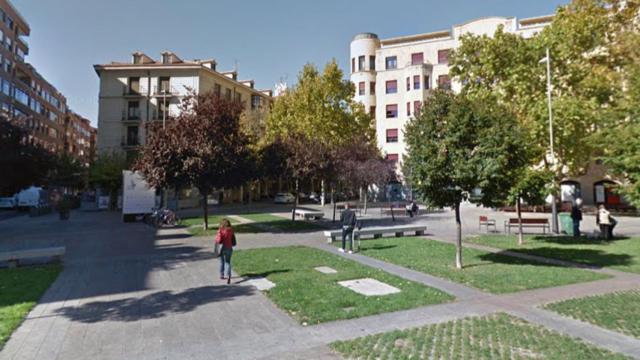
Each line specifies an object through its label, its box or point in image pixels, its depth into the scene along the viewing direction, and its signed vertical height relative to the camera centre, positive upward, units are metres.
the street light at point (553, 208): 18.16 -0.50
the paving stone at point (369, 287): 8.22 -2.06
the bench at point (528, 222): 17.64 -1.13
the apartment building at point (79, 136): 79.12 +14.50
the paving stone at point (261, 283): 8.83 -2.12
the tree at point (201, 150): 17.58 +2.27
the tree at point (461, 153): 9.98 +1.25
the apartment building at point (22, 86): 48.50 +16.76
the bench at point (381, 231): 15.66 -1.53
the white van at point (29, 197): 37.53 -0.05
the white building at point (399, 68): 43.00 +16.24
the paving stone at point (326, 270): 10.20 -2.03
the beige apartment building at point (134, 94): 44.06 +12.20
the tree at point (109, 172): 35.62 +2.36
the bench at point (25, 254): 11.33 -1.78
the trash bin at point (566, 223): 18.02 -1.21
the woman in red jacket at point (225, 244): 9.45 -1.19
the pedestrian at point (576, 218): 16.48 -0.88
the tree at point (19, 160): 22.16 +2.32
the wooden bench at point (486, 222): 18.61 -1.26
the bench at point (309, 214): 24.52 -1.11
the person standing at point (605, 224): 15.80 -1.08
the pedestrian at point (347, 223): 13.23 -0.91
